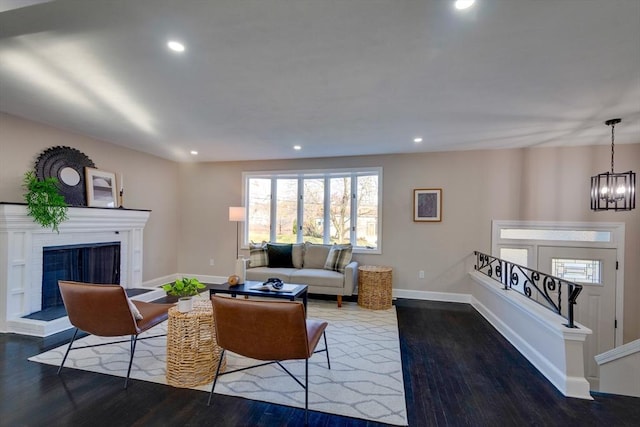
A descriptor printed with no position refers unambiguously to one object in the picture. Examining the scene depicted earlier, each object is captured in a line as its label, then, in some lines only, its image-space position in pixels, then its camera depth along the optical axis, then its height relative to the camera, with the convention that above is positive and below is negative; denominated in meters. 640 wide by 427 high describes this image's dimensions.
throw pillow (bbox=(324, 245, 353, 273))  4.70 -0.69
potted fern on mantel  3.37 +0.11
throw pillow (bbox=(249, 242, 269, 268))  4.98 -0.71
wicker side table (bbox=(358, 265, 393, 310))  4.41 -1.09
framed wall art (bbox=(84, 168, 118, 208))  4.26 +0.36
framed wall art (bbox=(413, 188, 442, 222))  4.92 +0.20
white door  4.19 -0.96
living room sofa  4.42 -0.84
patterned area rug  2.09 -1.33
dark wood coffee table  3.40 -0.91
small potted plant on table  2.35 -0.62
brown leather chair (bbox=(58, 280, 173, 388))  2.21 -0.76
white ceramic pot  2.39 -0.74
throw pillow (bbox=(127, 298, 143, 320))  2.39 -0.83
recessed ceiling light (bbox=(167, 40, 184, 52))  1.99 +1.14
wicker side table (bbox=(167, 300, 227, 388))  2.29 -1.04
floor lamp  5.24 +0.00
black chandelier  3.18 +0.34
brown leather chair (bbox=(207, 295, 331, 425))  1.85 -0.73
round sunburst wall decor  3.75 +0.55
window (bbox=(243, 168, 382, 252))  5.29 +0.16
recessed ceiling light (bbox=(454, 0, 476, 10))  1.57 +1.15
